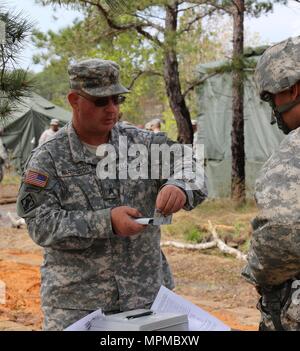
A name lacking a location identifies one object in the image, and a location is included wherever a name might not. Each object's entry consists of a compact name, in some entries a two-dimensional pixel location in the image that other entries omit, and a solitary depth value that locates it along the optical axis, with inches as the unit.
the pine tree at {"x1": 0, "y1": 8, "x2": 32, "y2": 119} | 131.3
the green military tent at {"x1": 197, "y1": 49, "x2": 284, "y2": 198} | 443.8
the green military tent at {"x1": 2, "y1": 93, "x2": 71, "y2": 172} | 757.3
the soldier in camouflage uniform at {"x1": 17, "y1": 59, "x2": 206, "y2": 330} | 88.9
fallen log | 290.0
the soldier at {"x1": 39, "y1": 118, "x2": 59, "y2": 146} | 548.4
